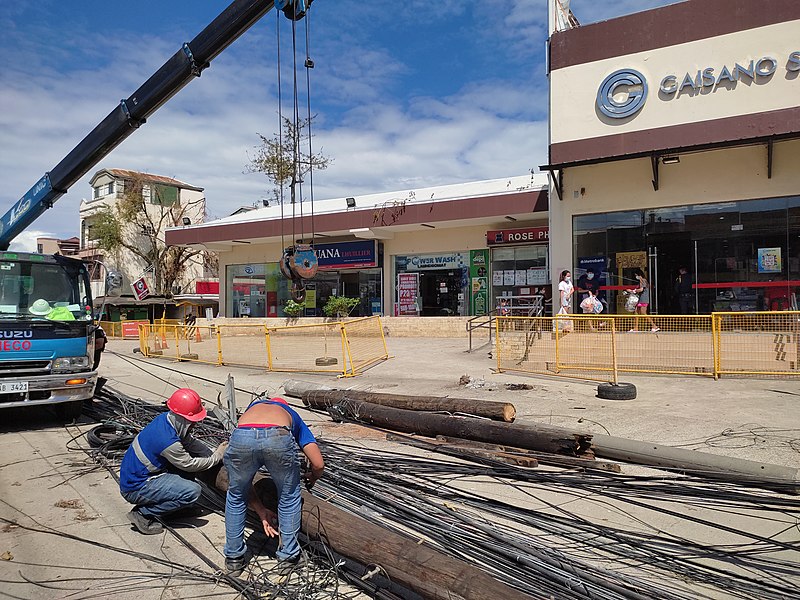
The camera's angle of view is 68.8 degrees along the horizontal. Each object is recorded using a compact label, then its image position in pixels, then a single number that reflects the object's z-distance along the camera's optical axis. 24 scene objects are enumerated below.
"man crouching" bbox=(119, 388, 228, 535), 4.71
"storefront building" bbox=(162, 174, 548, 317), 21.22
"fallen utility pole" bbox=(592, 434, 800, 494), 5.28
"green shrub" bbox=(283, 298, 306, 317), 24.56
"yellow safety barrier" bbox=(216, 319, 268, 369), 14.49
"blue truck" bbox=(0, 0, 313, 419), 7.96
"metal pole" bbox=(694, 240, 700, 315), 15.07
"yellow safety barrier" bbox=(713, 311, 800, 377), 10.10
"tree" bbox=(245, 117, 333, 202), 34.62
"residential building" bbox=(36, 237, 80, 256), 45.78
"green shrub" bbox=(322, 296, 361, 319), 24.05
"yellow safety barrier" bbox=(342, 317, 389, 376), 12.93
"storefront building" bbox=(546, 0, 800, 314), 13.84
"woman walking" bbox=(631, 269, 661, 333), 15.43
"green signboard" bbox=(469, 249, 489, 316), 22.47
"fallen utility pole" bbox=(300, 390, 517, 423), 7.51
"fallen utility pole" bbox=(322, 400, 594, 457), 6.30
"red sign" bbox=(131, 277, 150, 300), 26.83
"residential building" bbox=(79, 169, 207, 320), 40.25
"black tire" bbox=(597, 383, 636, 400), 9.18
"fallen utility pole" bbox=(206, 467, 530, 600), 3.18
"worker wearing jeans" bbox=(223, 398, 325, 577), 3.86
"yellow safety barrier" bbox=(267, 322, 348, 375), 13.00
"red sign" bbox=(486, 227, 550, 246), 20.61
